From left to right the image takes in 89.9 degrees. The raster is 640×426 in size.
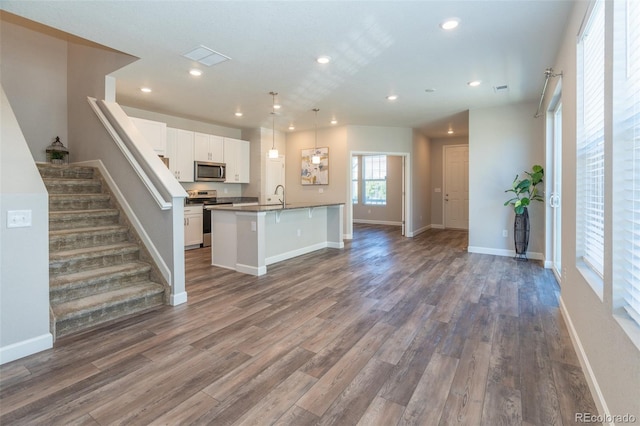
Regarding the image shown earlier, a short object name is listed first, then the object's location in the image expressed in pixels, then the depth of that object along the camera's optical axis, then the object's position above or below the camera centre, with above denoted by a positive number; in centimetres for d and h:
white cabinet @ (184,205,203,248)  621 -43
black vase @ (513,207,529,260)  533 -46
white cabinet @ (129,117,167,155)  557 +128
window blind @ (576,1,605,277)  208 +46
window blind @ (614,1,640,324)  140 +18
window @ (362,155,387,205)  1071 +87
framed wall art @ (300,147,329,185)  787 +91
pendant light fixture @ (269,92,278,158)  531 +177
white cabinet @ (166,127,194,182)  621 +102
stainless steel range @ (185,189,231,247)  652 +4
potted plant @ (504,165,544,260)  513 +8
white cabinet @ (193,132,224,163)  668 +122
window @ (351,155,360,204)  1109 +92
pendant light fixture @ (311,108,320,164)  801 +144
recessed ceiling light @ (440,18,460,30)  290 +167
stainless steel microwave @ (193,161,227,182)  666 +70
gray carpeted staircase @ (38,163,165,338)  281 -56
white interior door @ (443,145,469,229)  922 +54
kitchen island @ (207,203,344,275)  446 -46
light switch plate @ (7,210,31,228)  225 -10
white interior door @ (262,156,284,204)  794 +67
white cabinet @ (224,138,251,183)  737 +106
